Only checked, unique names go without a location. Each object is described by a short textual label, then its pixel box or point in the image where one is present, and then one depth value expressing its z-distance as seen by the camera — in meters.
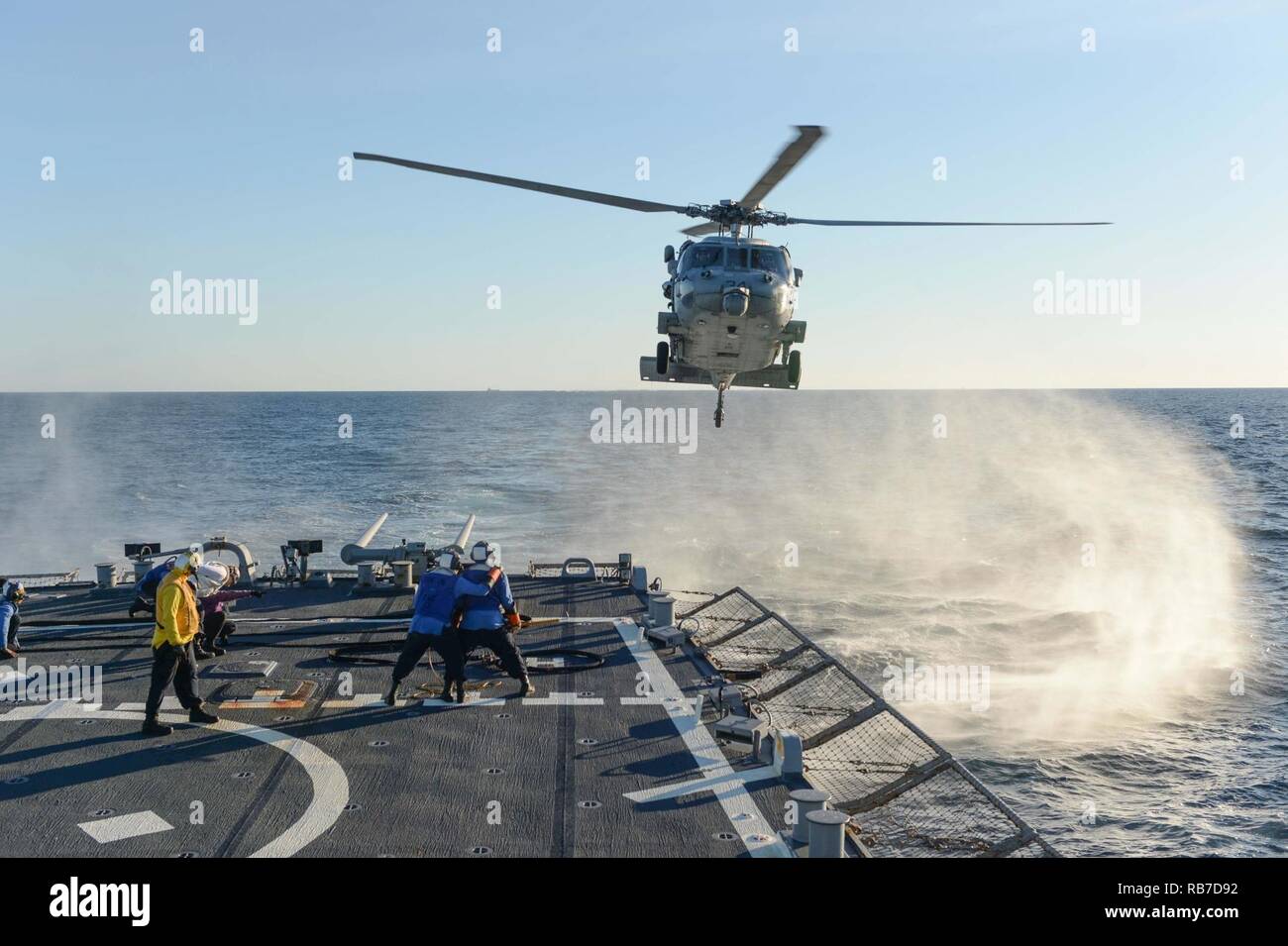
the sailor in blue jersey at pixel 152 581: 15.82
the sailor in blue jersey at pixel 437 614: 14.09
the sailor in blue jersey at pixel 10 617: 16.53
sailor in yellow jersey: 12.77
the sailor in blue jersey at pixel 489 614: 14.21
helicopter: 18.12
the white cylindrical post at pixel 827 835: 8.99
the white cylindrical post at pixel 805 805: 9.80
